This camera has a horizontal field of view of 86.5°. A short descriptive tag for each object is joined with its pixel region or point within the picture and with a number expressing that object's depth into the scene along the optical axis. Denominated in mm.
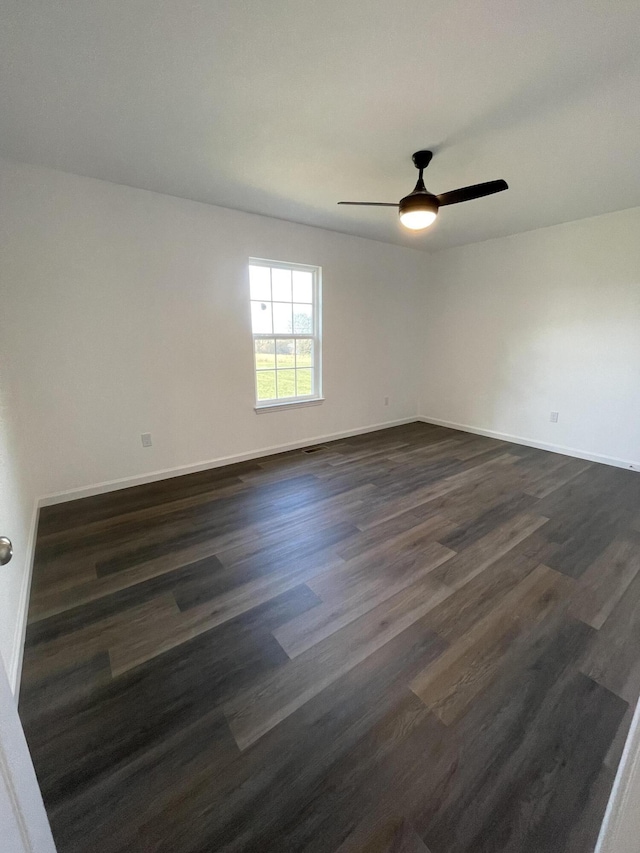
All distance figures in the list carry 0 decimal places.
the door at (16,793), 536
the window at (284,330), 3686
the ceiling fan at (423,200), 2129
